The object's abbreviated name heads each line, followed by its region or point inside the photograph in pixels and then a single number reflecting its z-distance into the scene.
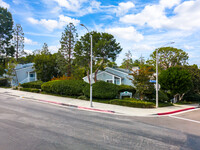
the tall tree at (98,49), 20.97
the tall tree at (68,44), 32.56
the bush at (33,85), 24.97
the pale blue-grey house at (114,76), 28.10
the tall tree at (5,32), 42.78
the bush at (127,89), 18.84
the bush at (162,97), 18.07
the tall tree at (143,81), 16.67
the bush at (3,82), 32.07
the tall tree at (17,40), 44.29
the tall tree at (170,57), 39.34
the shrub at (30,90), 22.35
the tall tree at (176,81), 20.05
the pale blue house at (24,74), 33.91
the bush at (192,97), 26.63
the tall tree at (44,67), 30.81
